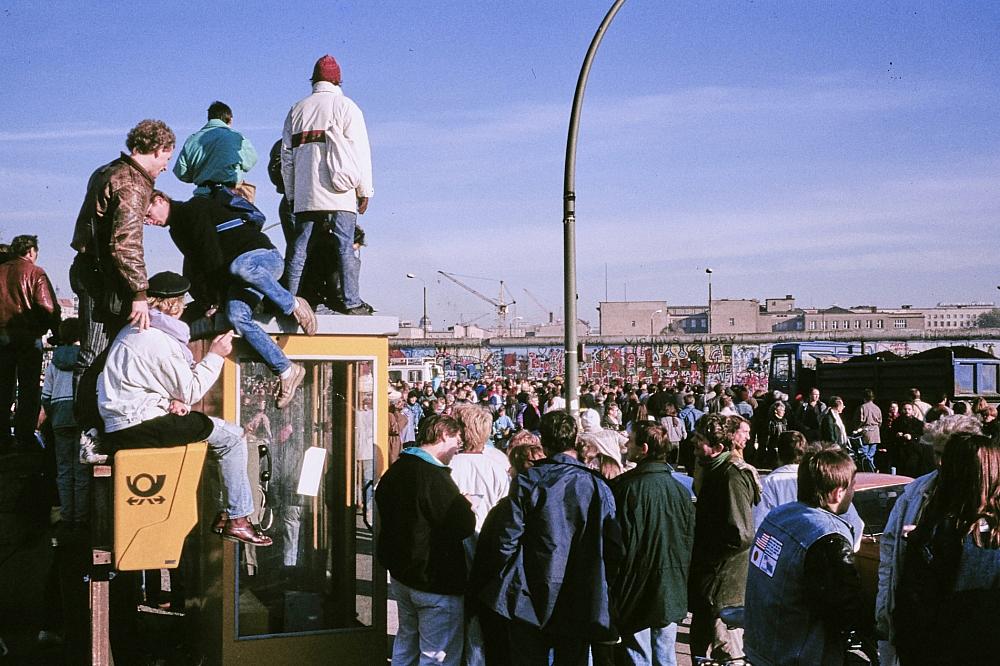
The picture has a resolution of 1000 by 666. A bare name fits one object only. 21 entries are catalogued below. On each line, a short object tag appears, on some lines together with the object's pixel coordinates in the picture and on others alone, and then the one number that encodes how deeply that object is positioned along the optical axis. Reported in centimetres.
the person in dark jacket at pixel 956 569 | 366
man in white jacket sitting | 516
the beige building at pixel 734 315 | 7975
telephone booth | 626
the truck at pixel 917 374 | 1988
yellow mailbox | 524
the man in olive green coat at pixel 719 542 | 616
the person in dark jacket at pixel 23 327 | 735
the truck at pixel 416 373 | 2878
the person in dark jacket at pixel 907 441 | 1571
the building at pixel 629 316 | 8162
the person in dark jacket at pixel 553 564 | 527
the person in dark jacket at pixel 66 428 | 704
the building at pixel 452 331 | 8959
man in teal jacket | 640
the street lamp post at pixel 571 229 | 949
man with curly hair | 522
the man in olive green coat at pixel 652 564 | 558
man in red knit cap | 677
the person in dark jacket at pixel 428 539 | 550
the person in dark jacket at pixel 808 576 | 415
